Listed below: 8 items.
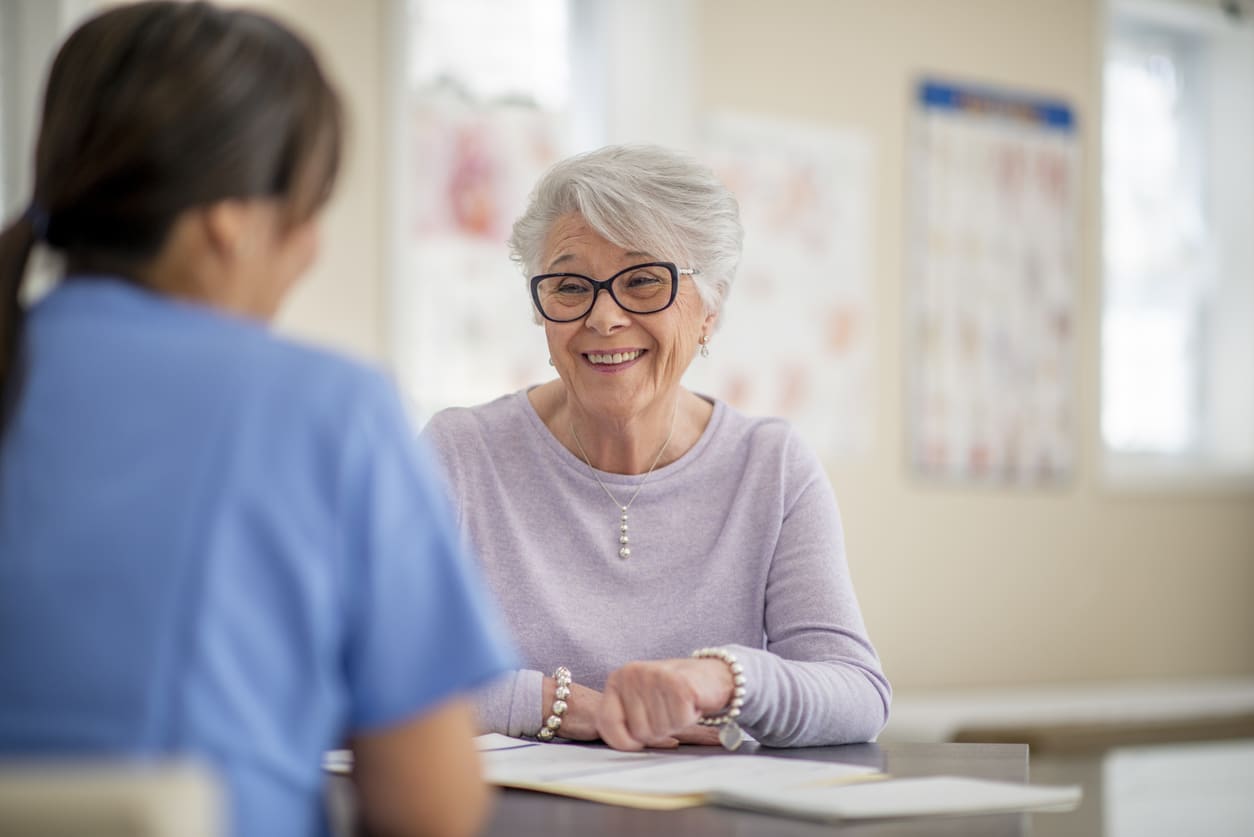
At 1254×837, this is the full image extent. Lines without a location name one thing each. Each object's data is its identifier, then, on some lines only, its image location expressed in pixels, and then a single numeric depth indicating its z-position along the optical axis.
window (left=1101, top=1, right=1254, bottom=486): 5.01
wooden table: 1.70
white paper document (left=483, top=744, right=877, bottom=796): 1.81
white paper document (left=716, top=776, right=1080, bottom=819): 1.73
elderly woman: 2.19
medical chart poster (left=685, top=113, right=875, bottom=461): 4.03
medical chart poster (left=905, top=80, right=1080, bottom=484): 4.43
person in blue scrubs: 1.28
